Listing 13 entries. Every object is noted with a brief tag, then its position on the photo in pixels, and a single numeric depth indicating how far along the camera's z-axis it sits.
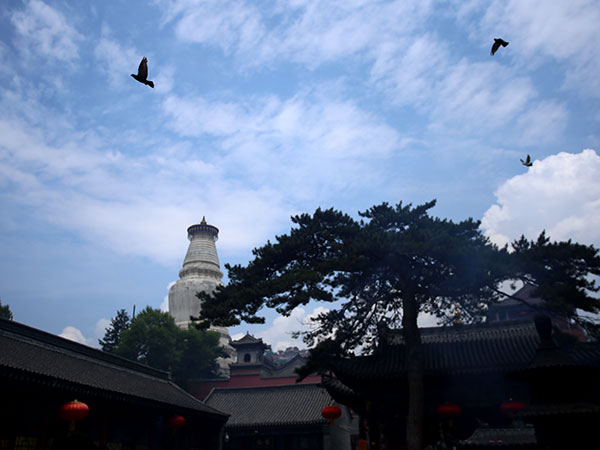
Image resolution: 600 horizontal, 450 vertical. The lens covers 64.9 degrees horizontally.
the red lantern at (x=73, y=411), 12.27
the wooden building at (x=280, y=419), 26.58
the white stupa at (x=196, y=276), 50.56
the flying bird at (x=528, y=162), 11.12
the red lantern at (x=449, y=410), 14.13
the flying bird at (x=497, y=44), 8.50
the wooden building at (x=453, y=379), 14.58
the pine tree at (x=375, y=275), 12.31
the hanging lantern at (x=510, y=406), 13.70
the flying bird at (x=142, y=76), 7.30
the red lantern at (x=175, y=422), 18.66
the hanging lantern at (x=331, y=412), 14.39
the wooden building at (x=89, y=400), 12.20
